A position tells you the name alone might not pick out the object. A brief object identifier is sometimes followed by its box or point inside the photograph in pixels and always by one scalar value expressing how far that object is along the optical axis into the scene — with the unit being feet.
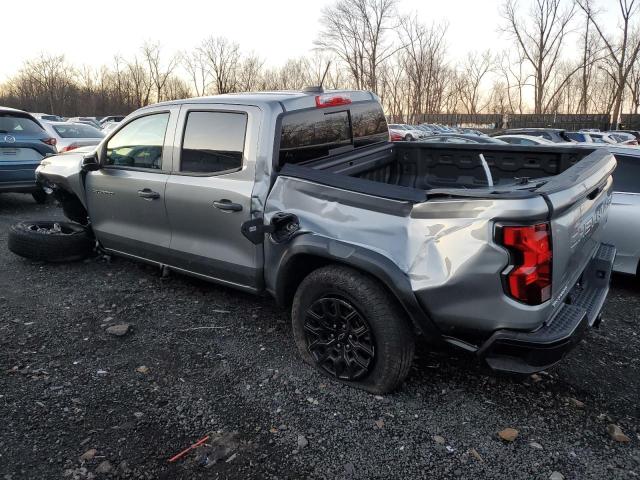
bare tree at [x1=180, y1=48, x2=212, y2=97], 193.39
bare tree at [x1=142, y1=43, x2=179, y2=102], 204.33
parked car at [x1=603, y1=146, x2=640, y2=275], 14.60
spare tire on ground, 16.39
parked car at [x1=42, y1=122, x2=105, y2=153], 29.71
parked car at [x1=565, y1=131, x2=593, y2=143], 72.47
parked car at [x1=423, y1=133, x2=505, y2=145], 47.63
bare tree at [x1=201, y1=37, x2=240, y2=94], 187.21
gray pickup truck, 7.65
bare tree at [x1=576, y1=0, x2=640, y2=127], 151.94
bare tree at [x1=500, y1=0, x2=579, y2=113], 180.24
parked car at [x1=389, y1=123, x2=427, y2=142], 91.18
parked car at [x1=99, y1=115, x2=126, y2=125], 119.86
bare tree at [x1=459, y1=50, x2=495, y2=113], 229.04
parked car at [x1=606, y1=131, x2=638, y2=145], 83.09
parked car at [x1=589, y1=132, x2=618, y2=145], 75.93
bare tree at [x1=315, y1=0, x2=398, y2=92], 173.27
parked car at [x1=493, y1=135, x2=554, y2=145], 50.98
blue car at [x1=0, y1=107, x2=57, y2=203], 24.43
